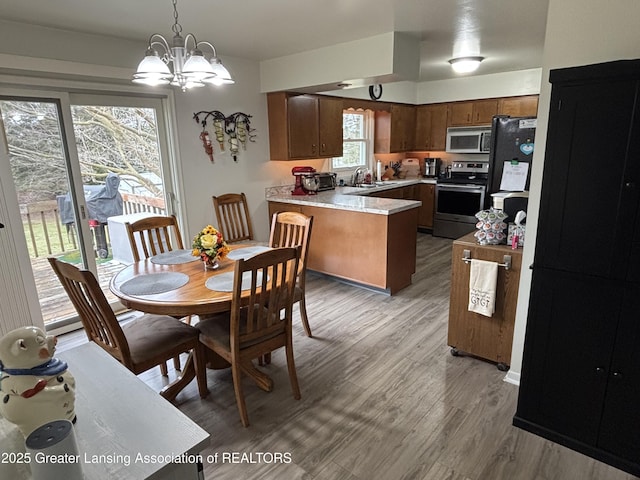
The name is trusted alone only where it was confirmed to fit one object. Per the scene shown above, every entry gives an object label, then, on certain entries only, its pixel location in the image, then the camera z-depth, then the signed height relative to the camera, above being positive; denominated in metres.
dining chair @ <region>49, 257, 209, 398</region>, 1.82 -0.97
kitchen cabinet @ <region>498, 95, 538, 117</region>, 5.33 +0.64
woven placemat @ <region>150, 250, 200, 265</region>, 2.64 -0.69
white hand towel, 2.41 -0.84
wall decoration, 3.84 +0.30
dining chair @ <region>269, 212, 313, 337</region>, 2.77 -0.62
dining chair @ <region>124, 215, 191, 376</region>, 2.79 -0.53
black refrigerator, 2.90 +0.00
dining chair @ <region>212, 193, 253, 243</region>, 4.07 -0.64
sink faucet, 5.73 -0.31
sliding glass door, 2.94 -0.12
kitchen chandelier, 1.90 +0.45
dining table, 1.98 -0.71
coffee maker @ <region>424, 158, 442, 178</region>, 6.39 -0.22
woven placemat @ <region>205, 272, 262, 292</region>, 2.12 -0.71
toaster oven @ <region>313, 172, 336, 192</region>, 4.80 -0.31
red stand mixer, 4.62 -0.30
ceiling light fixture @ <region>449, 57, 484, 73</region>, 4.30 +1.01
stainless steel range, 5.54 -0.66
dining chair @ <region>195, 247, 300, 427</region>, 1.93 -0.92
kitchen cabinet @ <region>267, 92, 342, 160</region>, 4.31 +0.36
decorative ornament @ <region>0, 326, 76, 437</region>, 0.86 -0.49
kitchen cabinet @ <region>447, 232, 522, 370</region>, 2.40 -1.04
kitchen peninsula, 3.69 -0.83
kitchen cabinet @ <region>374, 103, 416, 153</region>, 5.98 +0.41
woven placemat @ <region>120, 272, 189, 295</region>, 2.12 -0.71
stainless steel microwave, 5.70 +0.20
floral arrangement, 2.44 -0.55
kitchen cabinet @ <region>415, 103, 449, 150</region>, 6.20 +0.44
